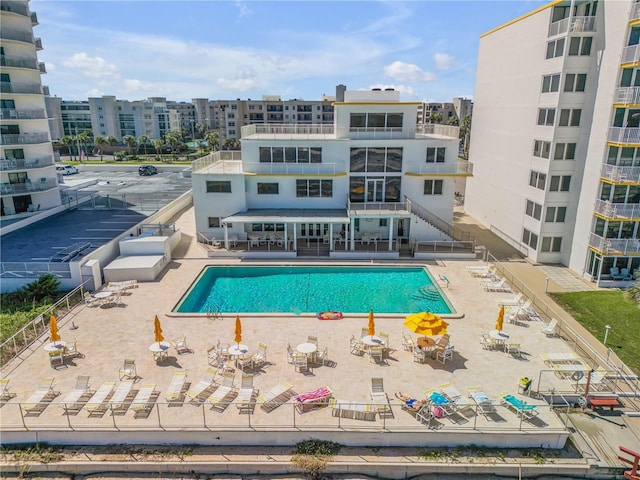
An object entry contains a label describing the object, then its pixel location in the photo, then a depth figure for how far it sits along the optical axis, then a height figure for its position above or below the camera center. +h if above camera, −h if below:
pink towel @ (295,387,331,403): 14.55 -8.93
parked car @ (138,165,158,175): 61.53 -4.86
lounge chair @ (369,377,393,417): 14.27 -8.95
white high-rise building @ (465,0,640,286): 23.48 +0.09
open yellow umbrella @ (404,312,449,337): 17.18 -7.67
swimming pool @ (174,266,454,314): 22.83 -9.01
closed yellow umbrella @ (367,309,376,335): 18.06 -8.02
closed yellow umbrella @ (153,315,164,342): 17.25 -7.88
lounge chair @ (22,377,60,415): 14.45 -9.09
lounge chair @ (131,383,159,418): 14.34 -9.01
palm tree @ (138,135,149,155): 89.85 -1.01
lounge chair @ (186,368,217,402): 14.92 -8.96
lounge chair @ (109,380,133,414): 14.43 -8.98
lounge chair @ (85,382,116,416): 14.37 -9.00
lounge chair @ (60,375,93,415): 14.52 -9.05
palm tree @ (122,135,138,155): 84.00 -0.94
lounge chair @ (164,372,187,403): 14.85 -8.96
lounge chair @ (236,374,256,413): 14.43 -8.89
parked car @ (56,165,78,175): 57.09 -4.52
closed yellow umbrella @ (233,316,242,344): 17.02 -7.82
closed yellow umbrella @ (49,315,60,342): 17.28 -7.86
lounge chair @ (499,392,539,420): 14.16 -9.00
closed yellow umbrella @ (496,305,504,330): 18.40 -7.87
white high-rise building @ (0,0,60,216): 34.87 +1.30
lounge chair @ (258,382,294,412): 14.60 -9.06
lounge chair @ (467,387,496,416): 14.34 -8.94
